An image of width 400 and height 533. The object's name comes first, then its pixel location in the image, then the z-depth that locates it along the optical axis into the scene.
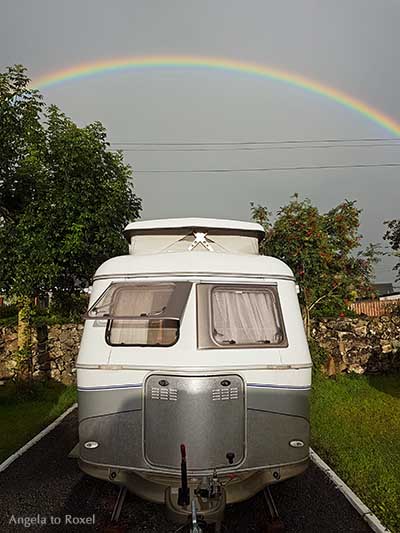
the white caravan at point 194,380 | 4.14
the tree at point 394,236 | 18.80
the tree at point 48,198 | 9.66
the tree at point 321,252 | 11.67
